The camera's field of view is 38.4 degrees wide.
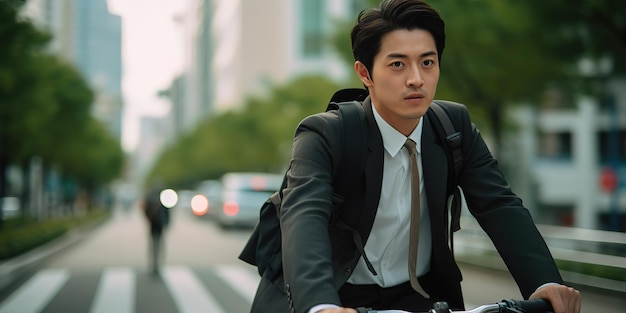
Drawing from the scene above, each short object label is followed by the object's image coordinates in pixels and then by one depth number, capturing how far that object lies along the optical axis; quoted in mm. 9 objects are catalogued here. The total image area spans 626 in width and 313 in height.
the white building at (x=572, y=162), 37625
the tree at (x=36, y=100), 14281
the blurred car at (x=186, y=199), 62681
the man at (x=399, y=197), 2285
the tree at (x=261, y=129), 43312
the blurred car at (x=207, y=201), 39838
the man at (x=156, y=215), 14414
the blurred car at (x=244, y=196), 26891
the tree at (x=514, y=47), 13914
